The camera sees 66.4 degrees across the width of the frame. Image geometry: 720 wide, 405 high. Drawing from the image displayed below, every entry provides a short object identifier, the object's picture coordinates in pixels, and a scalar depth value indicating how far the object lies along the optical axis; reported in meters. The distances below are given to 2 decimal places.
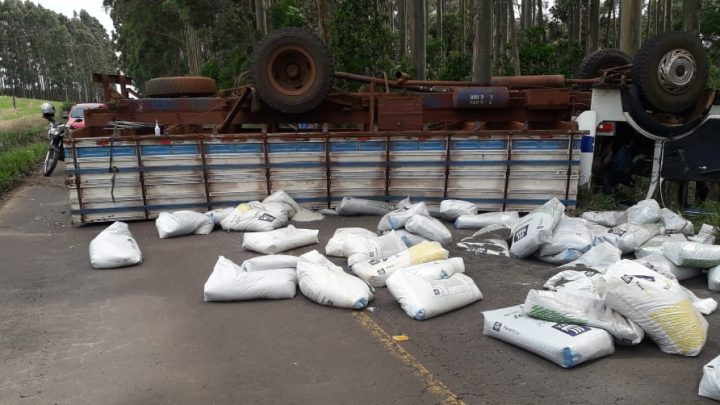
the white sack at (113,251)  5.51
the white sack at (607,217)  6.57
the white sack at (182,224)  6.61
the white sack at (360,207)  7.41
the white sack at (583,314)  3.45
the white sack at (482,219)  6.71
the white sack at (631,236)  5.58
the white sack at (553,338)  3.24
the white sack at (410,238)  5.86
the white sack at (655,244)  5.34
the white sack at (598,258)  4.85
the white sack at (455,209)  7.10
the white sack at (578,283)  3.65
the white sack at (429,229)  5.93
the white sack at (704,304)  4.07
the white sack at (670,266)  4.67
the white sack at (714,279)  4.56
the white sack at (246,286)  4.47
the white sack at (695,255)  4.69
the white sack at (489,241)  5.80
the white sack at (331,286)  4.27
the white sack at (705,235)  5.57
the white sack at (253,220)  6.62
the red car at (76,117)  14.97
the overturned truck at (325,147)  7.29
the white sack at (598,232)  5.63
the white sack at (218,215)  6.96
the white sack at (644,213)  6.23
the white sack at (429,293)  4.06
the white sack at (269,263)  4.95
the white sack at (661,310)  3.40
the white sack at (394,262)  4.77
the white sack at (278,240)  5.80
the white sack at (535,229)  5.43
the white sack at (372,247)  5.23
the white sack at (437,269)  4.43
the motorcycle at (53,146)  11.11
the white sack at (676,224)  5.93
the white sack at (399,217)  6.26
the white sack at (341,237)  5.64
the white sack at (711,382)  2.88
